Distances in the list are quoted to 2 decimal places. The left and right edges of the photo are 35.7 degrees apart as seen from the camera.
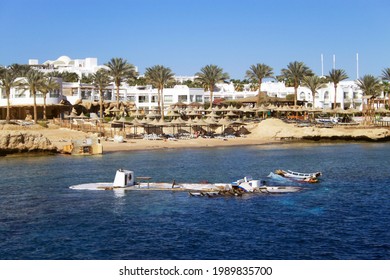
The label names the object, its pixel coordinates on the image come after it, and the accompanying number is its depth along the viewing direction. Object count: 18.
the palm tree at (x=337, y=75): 126.06
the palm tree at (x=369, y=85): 130.00
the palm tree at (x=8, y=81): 98.35
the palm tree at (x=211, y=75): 121.88
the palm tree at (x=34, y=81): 99.81
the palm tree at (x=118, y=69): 113.50
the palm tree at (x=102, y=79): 113.09
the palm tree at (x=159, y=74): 114.88
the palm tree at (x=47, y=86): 103.25
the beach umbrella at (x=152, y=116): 103.06
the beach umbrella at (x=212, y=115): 104.38
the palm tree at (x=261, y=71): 124.00
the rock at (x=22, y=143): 73.94
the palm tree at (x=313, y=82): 121.00
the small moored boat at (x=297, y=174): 54.78
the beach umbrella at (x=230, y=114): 109.75
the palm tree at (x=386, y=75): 126.81
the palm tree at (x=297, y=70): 124.44
